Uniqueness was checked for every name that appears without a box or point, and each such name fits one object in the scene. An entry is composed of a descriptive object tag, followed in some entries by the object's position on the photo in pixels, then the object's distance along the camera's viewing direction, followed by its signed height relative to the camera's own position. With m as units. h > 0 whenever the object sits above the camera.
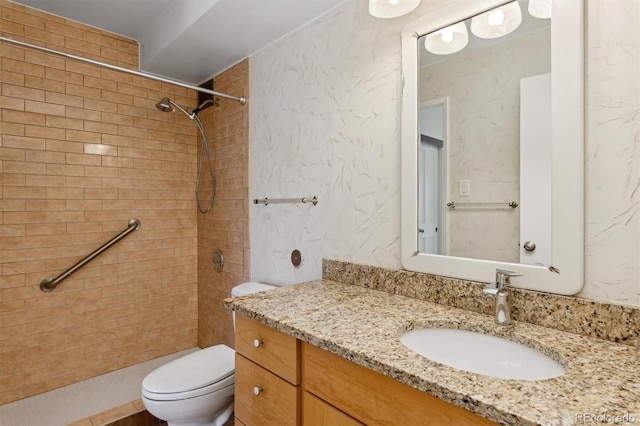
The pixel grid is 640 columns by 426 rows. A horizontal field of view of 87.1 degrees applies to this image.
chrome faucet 1.01 -0.28
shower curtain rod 1.45 +0.71
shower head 2.21 +0.68
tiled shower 1.99 -0.01
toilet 1.47 -0.81
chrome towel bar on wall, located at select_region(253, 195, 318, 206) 1.79 +0.04
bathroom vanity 0.64 -0.36
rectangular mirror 0.99 +0.22
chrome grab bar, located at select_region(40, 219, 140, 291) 2.08 -0.33
